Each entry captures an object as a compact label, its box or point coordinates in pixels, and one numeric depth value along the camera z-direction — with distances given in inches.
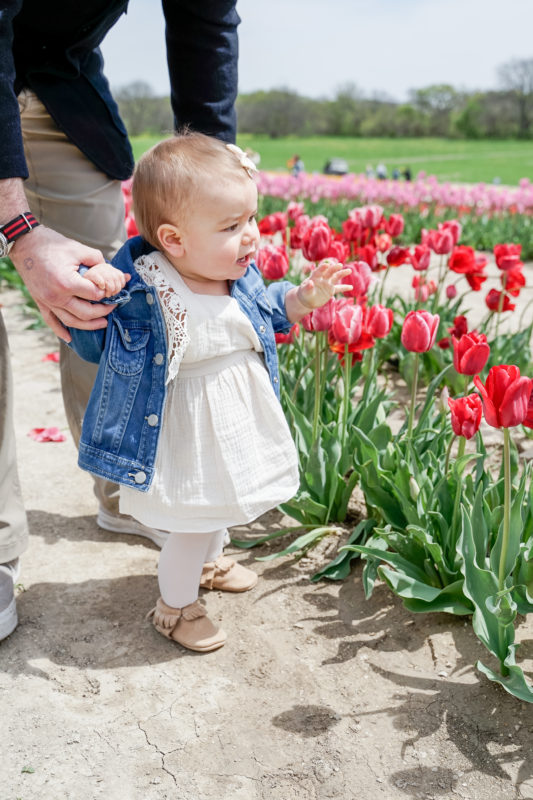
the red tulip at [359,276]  100.6
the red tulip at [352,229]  127.1
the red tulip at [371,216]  126.6
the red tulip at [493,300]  118.2
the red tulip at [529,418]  67.7
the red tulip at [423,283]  137.3
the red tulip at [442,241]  125.3
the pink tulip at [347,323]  87.1
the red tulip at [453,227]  127.0
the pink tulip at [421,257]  124.3
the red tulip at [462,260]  120.3
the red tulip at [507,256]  123.6
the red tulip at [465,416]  75.1
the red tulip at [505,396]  60.0
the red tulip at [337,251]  99.7
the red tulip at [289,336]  102.5
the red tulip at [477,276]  123.7
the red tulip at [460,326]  112.3
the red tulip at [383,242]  126.0
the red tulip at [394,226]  130.5
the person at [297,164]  566.6
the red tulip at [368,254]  118.4
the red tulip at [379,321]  89.0
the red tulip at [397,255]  122.4
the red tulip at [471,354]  77.9
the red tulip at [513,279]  125.0
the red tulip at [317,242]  98.0
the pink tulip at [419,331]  81.4
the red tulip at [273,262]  101.3
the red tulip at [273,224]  140.6
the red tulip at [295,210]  145.1
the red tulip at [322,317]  88.5
